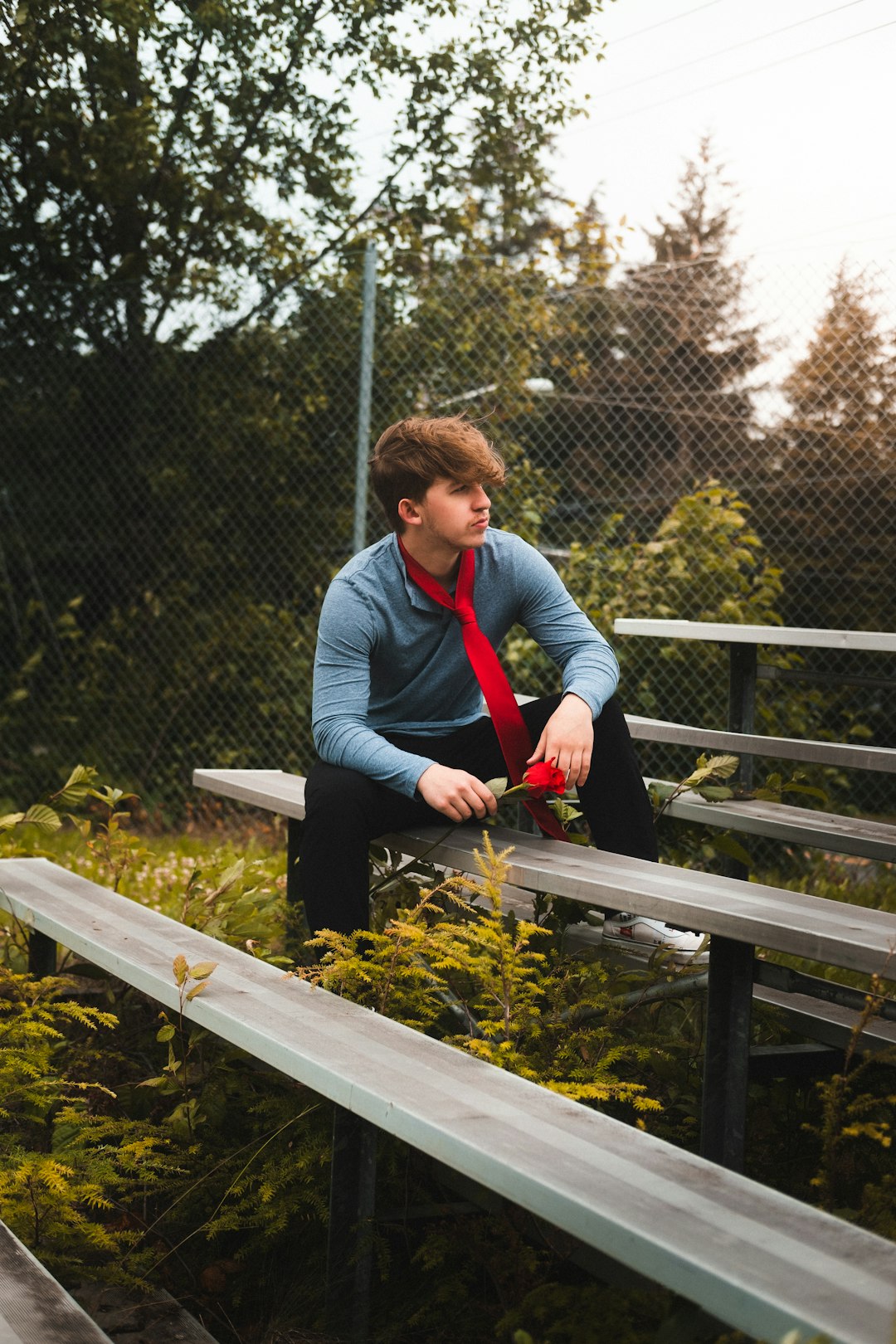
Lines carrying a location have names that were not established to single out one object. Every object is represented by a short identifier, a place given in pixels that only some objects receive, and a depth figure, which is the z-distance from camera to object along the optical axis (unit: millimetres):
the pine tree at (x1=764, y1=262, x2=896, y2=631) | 5090
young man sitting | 2359
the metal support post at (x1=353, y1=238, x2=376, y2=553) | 5527
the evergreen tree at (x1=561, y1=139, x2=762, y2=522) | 5488
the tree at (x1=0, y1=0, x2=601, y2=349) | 6637
